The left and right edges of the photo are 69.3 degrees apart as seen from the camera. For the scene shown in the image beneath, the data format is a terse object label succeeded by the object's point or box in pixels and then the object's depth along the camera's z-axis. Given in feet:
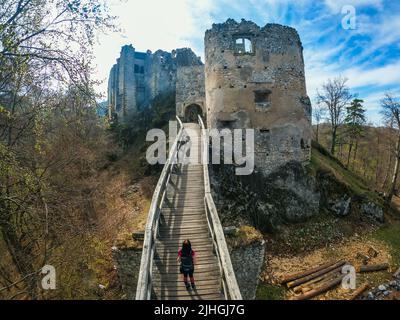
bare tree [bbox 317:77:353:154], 90.17
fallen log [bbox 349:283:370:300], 40.22
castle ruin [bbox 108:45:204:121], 122.21
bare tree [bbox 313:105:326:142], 108.68
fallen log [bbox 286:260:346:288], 43.93
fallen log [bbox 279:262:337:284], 45.03
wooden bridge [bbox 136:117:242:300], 22.02
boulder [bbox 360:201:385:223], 60.49
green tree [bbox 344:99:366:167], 97.25
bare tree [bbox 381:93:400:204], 68.33
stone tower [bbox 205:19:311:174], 54.39
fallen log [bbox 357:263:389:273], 45.65
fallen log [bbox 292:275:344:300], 40.68
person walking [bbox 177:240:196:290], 22.75
